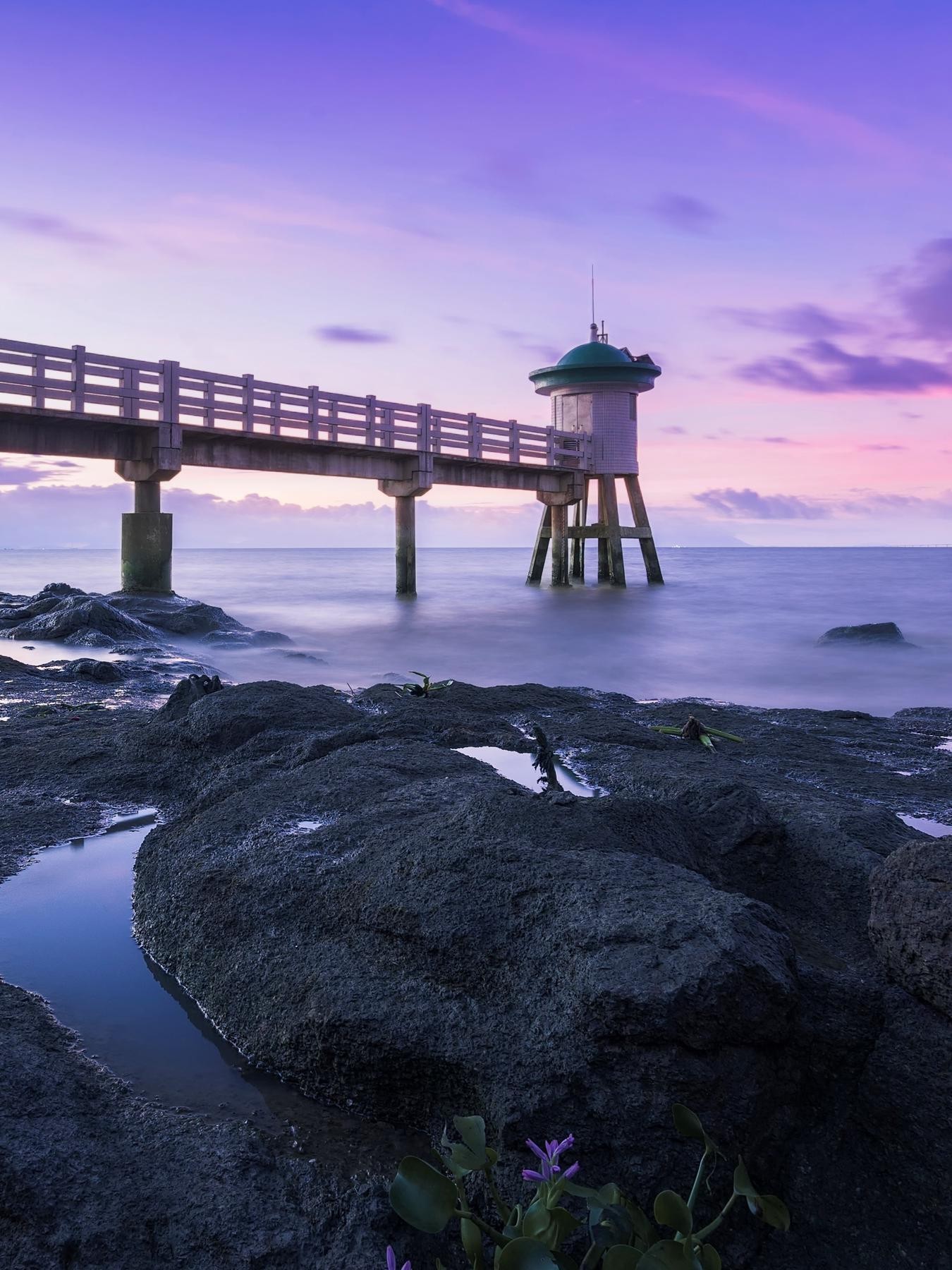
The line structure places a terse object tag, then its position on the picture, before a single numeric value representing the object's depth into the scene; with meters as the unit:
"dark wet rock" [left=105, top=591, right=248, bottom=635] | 12.81
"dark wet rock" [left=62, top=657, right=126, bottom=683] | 7.71
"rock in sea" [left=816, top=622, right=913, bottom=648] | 14.66
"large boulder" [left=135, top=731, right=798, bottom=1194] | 1.70
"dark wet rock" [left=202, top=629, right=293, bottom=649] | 12.32
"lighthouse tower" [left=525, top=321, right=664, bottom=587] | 23.00
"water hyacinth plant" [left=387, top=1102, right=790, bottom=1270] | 1.21
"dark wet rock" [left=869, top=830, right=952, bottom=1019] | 2.08
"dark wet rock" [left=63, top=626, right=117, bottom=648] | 10.12
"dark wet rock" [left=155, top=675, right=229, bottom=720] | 4.79
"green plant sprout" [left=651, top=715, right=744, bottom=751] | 5.59
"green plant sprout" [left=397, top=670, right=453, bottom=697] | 6.17
